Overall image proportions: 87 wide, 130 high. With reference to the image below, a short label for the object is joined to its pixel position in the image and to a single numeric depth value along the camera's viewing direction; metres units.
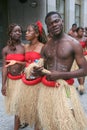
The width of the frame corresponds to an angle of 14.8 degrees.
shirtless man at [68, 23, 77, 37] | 12.08
